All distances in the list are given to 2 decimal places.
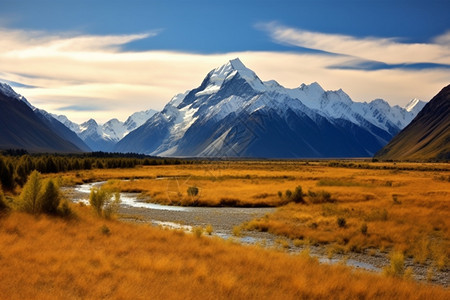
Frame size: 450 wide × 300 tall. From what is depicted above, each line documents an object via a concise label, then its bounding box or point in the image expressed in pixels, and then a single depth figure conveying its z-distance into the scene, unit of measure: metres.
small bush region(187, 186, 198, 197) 55.75
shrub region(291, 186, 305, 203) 51.06
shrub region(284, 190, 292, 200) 52.01
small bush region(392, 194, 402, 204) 46.28
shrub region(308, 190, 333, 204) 49.66
